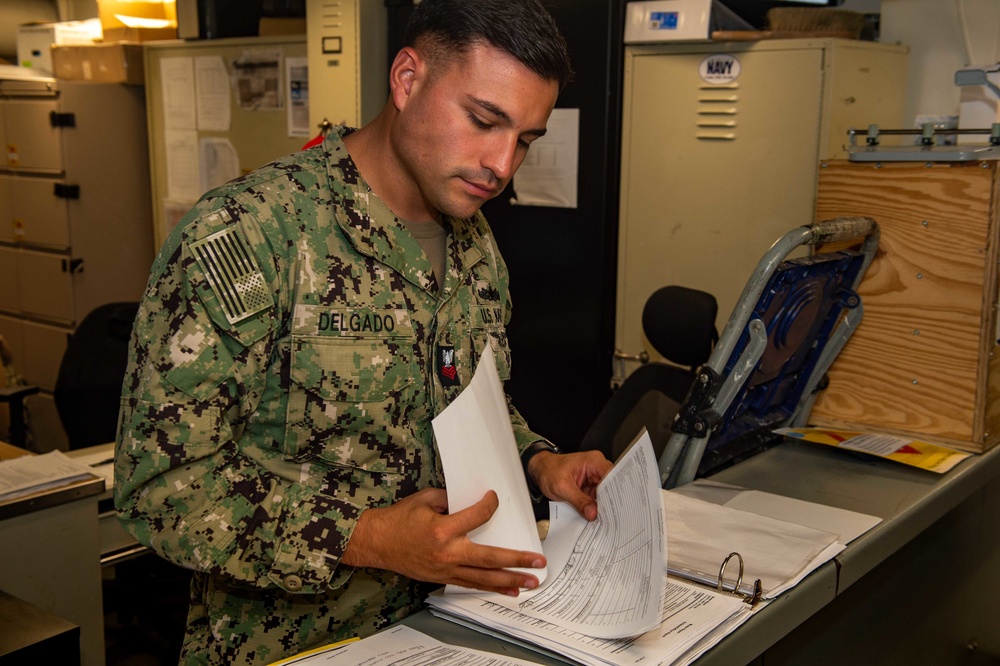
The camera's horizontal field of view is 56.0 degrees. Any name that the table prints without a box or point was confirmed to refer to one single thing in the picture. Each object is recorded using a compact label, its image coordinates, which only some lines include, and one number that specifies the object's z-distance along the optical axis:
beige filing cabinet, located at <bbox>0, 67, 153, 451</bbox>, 4.30
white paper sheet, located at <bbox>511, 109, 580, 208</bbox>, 2.81
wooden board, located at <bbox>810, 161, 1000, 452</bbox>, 1.76
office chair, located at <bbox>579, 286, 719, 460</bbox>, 2.20
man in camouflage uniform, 1.05
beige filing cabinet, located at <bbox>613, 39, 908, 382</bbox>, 2.38
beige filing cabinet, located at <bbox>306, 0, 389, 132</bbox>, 3.20
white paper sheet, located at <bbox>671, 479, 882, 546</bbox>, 1.38
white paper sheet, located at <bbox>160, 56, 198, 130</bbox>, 3.98
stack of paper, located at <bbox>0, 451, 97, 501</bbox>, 1.96
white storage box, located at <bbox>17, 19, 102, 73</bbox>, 4.41
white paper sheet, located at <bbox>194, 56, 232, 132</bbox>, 3.84
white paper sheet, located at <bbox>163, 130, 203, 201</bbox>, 4.05
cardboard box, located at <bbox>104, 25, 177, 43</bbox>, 4.13
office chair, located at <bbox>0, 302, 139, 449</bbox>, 2.95
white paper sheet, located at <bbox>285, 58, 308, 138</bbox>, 3.54
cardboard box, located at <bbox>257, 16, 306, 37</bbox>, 3.63
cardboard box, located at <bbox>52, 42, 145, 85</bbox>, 4.22
